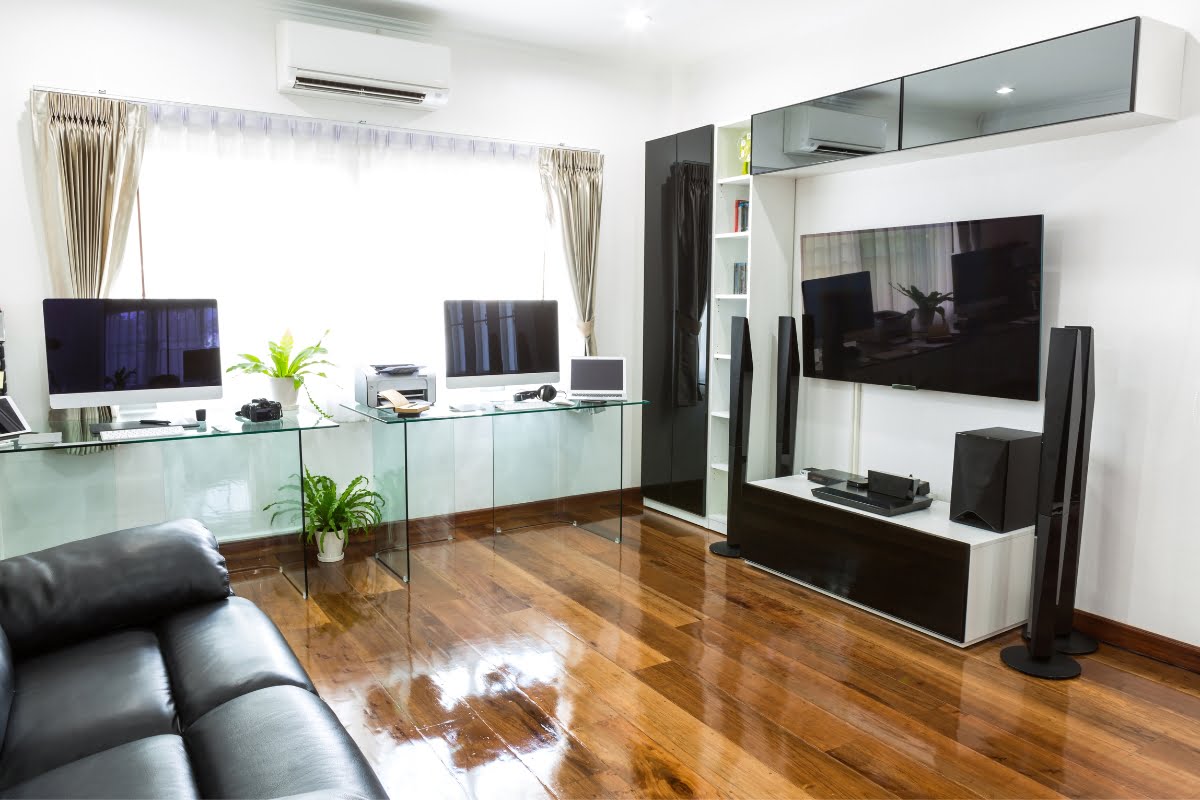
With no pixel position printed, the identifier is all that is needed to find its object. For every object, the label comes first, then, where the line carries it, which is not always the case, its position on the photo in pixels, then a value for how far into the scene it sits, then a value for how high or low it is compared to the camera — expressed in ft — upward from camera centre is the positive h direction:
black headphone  14.61 -1.45
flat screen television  11.00 +0.04
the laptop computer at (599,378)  14.83 -1.18
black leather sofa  5.01 -2.63
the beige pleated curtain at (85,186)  11.81 +1.71
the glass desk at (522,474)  15.17 -2.96
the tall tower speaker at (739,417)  14.07 -1.78
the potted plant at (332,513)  13.73 -3.28
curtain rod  12.11 +3.00
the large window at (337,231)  13.02 +1.29
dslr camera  12.12 -1.43
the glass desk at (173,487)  10.91 -2.44
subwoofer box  10.64 -2.10
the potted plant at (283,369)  13.23 -0.92
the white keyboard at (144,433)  10.85 -1.59
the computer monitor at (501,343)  14.47 -0.57
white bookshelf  14.57 +0.27
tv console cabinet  10.53 -3.33
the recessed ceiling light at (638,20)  13.76 +4.64
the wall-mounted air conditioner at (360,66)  12.80 +3.70
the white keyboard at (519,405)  13.67 -1.56
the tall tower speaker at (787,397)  13.97 -1.43
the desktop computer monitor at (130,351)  11.46 -0.58
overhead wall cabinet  9.29 +2.51
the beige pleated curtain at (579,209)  15.99 +1.86
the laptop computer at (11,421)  10.64 -1.39
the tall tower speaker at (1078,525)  9.77 -2.52
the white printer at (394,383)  13.42 -1.16
